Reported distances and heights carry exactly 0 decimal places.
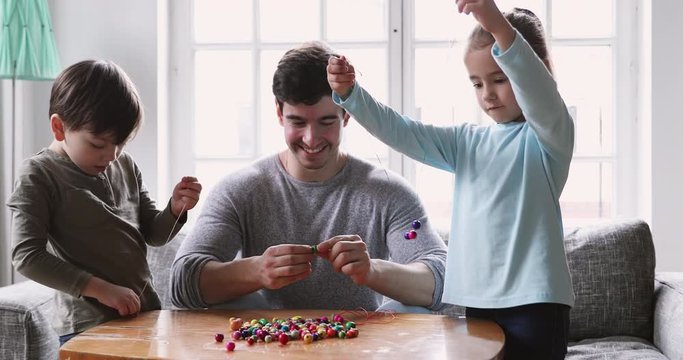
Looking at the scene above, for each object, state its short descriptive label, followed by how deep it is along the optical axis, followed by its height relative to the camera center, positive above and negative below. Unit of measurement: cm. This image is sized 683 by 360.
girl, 164 -4
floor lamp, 290 +43
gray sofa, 246 -34
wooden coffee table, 152 -30
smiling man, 204 -11
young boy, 184 -8
